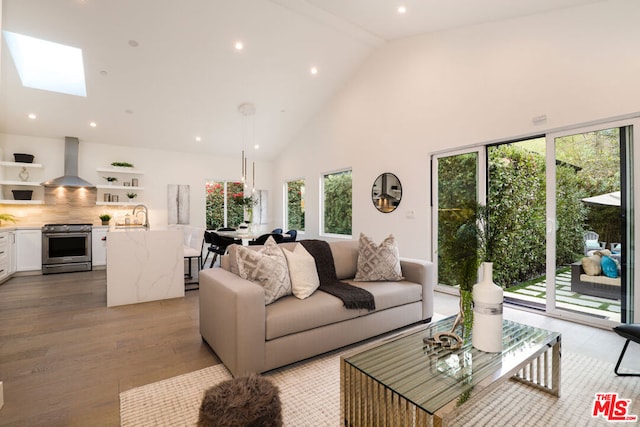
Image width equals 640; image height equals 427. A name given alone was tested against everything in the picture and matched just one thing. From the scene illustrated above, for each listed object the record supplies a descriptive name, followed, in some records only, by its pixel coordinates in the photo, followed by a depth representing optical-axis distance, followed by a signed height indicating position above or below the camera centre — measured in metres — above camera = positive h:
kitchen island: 3.77 -0.68
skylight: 4.67 +2.44
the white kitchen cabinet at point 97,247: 6.11 -0.67
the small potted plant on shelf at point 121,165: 6.57 +1.10
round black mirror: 4.99 +0.38
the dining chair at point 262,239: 4.88 -0.42
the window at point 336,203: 6.13 +0.25
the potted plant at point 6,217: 5.14 -0.05
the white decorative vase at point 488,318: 1.67 -0.58
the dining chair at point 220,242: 5.20 -0.49
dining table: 4.84 -0.35
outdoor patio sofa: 3.01 -0.73
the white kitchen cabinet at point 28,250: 5.46 -0.66
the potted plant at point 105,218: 6.31 -0.08
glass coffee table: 1.26 -0.78
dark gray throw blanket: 2.50 -0.67
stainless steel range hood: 6.06 +1.08
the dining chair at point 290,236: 5.66 -0.43
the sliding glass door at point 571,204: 2.94 +0.12
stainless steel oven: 5.57 -0.65
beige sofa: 2.01 -0.82
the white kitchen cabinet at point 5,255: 4.81 -0.67
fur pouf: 1.16 -0.77
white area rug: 1.69 -1.16
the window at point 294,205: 7.59 +0.24
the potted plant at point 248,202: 5.04 +0.21
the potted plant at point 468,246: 1.78 -0.19
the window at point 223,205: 7.82 +0.25
